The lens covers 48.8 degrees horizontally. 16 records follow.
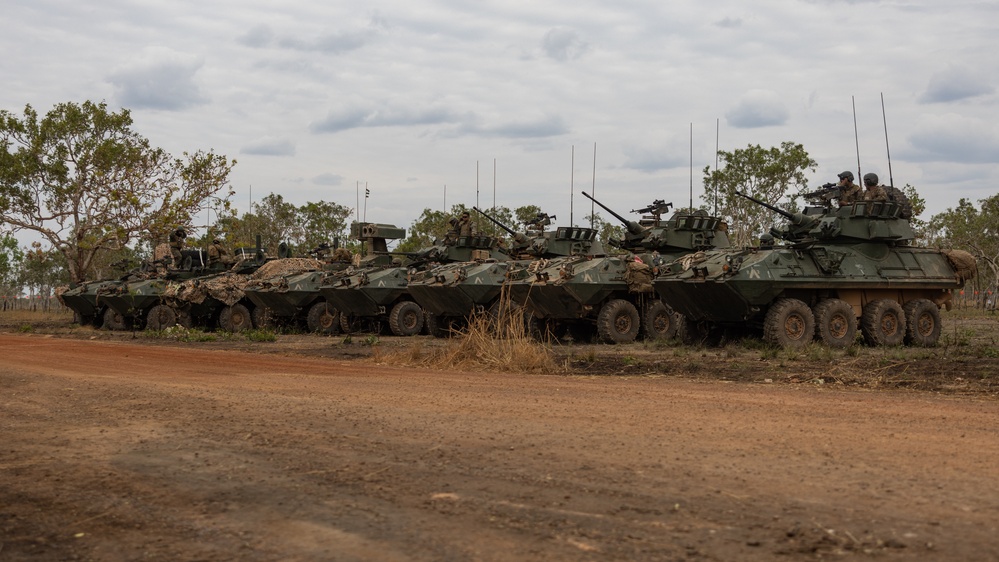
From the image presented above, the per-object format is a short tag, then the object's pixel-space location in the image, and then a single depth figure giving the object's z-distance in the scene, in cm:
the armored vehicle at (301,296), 2898
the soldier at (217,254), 3516
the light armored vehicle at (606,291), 2192
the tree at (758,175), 4612
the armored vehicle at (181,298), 3136
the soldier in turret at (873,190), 1988
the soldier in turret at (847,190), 1997
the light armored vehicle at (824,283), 1852
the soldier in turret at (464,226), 2984
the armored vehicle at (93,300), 3375
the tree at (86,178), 3697
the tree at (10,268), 5847
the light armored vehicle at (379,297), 2707
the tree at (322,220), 5759
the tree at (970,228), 5153
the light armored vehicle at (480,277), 2431
